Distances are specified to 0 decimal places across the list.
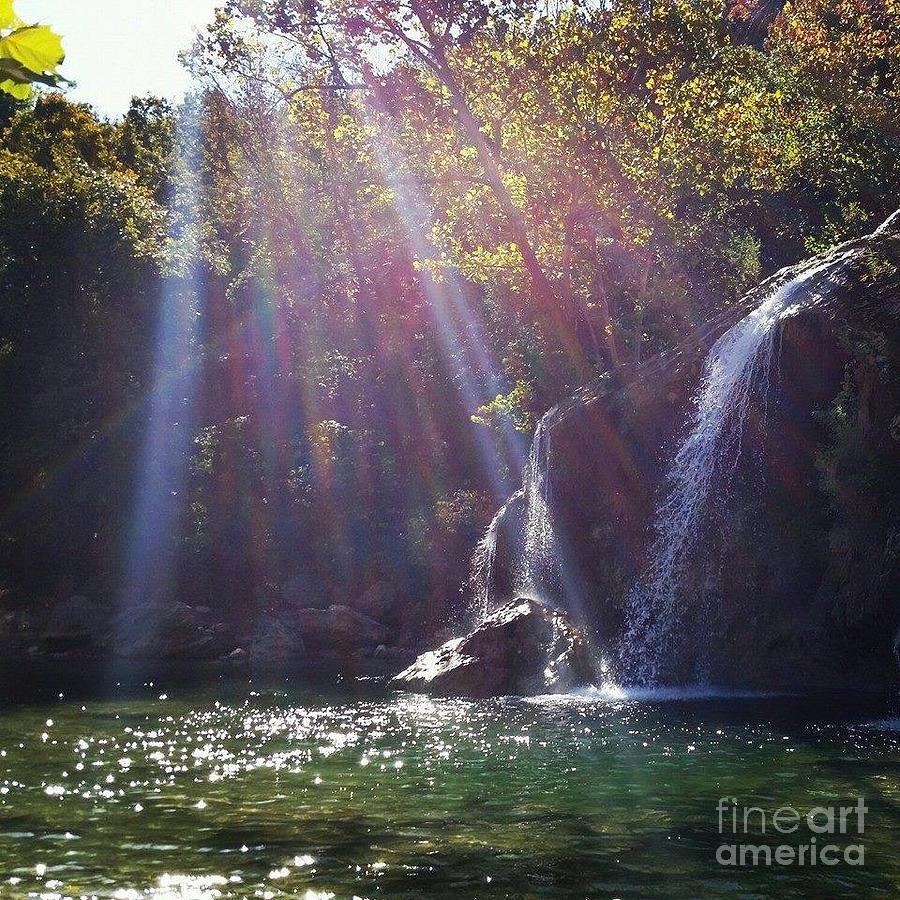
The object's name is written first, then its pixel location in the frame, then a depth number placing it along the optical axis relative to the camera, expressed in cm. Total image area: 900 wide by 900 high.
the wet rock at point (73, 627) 3142
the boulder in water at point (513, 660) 1955
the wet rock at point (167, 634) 3050
